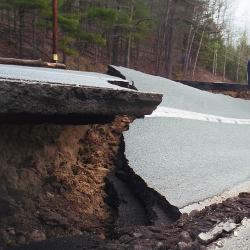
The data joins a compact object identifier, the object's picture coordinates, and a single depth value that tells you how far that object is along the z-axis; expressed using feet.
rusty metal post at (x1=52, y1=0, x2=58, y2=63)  41.94
